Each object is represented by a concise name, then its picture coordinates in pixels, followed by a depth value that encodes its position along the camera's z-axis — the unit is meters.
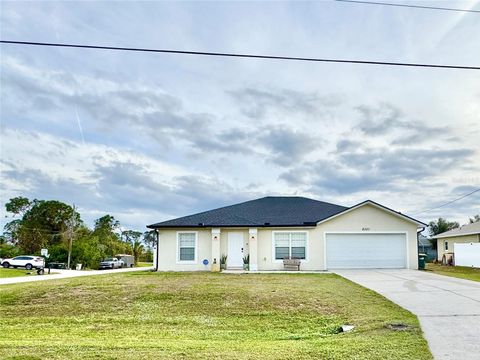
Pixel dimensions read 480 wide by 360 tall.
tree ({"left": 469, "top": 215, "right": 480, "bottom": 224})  62.16
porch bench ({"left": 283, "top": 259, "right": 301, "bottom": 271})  24.61
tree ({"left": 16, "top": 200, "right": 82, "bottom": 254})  53.66
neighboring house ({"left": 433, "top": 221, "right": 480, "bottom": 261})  32.52
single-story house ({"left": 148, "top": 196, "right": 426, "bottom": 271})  25.12
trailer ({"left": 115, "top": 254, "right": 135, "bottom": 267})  51.11
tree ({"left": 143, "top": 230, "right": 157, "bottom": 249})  74.02
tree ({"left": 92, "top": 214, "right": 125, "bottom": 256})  58.25
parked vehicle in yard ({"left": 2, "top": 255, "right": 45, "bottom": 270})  37.78
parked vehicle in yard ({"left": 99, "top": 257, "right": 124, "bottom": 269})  44.84
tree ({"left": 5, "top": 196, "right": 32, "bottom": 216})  56.75
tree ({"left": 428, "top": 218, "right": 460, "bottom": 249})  59.38
